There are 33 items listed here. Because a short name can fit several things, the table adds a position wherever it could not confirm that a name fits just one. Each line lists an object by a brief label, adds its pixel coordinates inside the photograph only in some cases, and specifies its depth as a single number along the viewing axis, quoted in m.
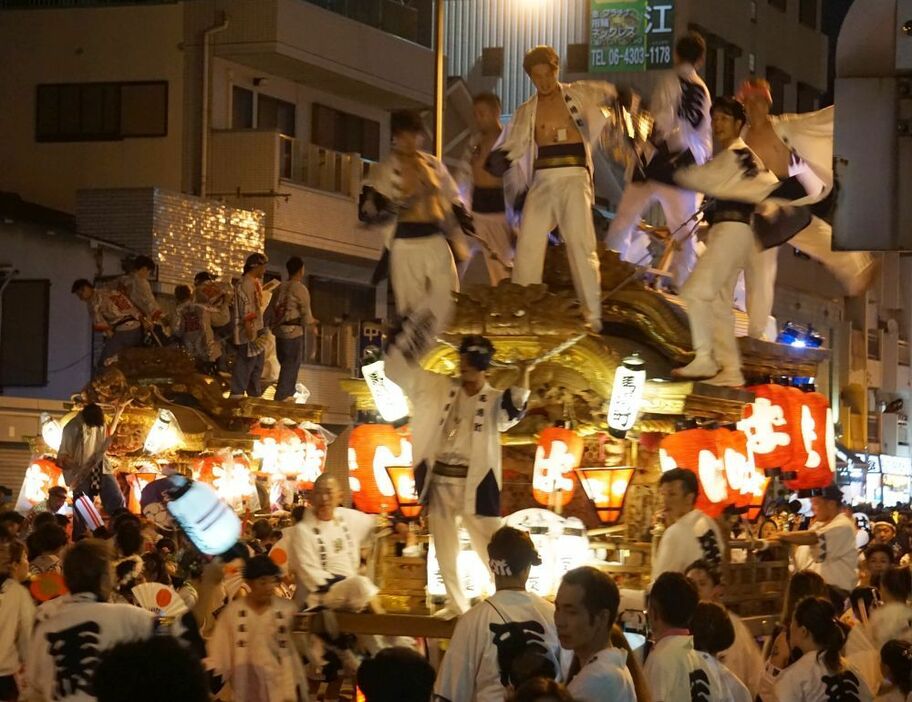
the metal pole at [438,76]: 18.09
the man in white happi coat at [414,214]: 11.62
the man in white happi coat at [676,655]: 6.49
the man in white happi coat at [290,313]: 18.16
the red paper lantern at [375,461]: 12.62
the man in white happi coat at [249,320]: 18.16
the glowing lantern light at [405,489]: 12.24
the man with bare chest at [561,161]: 12.27
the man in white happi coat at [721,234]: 11.99
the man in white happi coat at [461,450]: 9.93
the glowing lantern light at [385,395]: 12.62
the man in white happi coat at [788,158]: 12.93
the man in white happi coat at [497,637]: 6.62
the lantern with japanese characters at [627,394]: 11.70
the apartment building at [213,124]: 23.81
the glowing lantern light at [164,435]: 17.69
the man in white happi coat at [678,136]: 12.99
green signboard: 30.30
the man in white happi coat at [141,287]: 18.12
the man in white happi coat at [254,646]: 8.52
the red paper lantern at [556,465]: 11.99
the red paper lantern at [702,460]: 11.73
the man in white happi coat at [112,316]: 18.22
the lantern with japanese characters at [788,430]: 13.07
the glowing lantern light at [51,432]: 17.79
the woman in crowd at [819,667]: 7.26
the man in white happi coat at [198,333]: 18.53
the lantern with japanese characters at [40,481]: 17.05
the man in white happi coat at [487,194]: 13.51
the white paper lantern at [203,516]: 7.87
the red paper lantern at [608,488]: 11.66
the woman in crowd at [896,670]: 7.41
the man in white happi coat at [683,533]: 9.95
